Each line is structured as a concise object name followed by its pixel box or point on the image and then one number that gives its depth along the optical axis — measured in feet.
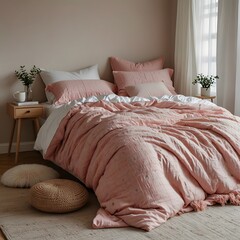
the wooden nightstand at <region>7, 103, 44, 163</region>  15.17
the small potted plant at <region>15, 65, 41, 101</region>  16.14
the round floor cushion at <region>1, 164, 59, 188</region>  12.13
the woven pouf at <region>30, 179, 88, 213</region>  9.82
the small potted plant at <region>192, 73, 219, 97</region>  16.84
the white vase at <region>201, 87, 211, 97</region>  16.98
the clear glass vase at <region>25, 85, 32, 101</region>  16.46
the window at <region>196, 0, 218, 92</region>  16.92
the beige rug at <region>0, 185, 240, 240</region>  8.59
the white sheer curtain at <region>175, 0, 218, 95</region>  17.11
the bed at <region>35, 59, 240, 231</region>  9.25
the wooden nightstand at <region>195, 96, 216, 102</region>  16.80
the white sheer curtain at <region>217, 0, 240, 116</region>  15.61
